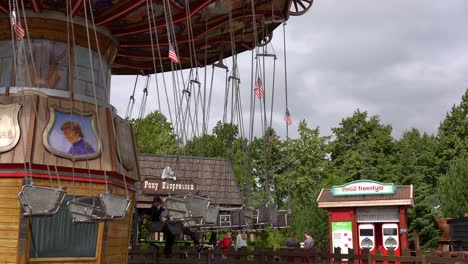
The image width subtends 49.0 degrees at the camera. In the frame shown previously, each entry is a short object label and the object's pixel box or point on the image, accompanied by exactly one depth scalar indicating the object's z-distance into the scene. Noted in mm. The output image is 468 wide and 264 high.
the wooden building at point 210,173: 25659
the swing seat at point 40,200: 8969
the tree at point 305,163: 50219
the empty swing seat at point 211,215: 11438
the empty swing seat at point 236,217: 14095
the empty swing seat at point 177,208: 10492
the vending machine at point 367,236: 20672
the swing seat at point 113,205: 9648
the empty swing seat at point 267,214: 13555
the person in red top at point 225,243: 18172
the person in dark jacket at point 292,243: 17953
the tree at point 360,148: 45312
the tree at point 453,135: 45562
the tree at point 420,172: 30156
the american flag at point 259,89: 15963
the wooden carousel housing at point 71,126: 10609
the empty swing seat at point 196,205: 10578
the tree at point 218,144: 50969
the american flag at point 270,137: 16845
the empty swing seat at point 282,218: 14766
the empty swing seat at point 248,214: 13328
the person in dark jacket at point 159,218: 12508
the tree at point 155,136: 46375
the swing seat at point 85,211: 9594
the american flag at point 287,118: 17453
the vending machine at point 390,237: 20094
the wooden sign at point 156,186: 20884
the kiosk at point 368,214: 20422
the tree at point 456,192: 30391
